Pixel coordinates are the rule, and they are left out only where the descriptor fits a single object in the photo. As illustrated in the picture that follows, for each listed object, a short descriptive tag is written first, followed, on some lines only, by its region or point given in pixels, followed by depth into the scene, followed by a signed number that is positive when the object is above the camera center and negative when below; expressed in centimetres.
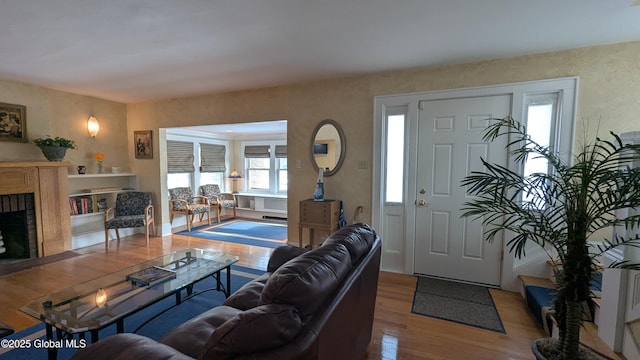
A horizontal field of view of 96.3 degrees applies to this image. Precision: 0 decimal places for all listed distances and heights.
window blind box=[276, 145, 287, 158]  702 +36
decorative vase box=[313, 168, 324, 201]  373 -34
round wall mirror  376 +27
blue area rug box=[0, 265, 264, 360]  202 -133
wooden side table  360 -62
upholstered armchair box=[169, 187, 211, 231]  564 -84
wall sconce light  466 +62
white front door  308 -20
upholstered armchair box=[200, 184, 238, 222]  650 -77
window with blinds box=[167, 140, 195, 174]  605 +17
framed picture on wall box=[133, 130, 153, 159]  509 +36
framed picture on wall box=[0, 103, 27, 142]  377 +54
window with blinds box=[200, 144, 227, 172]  679 +18
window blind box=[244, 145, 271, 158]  718 +36
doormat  247 -130
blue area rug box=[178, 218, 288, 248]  488 -128
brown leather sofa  95 -58
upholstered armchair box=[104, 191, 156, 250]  441 -83
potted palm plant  134 -31
